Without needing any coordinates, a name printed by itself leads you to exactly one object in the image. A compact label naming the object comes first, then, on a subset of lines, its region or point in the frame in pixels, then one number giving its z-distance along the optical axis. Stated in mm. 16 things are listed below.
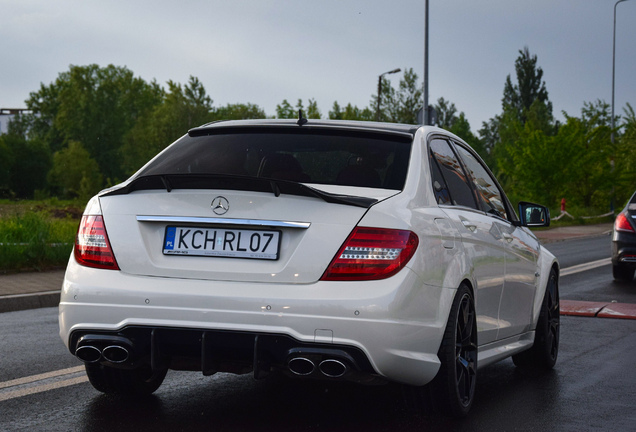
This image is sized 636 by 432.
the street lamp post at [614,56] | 55562
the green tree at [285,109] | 70375
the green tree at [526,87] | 113750
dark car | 14648
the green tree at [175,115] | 101188
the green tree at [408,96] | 92750
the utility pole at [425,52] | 31031
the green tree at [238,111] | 104275
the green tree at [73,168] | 102938
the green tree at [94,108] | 109875
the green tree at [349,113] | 80562
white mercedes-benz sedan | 4320
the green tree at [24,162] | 102938
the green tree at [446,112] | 144875
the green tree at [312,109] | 72312
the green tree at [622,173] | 42969
